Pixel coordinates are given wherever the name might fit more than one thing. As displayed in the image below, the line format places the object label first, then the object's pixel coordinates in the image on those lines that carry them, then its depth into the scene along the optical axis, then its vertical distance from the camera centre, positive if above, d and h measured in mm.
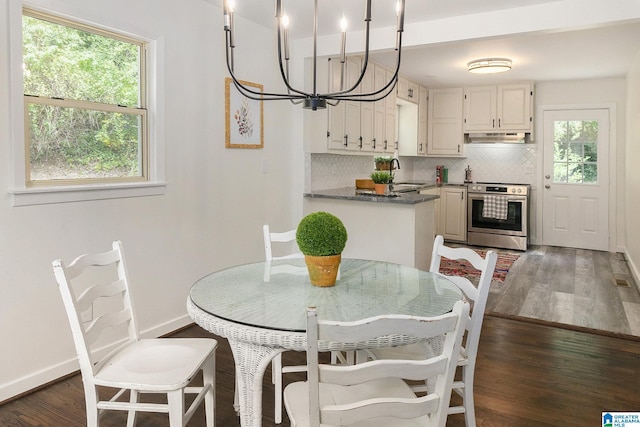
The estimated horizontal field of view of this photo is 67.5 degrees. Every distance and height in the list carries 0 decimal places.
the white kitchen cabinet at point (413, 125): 7031 +939
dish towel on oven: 6730 -271
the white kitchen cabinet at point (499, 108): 6715 +1144
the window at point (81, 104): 2521 +492
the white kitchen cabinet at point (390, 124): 5695 +783
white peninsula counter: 4098 -305
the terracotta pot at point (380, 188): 4625 +3
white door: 6570 +120
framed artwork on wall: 3695 +559
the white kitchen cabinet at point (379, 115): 5363 +847
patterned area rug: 5199 -926
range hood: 6809 +729
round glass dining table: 1539 -421
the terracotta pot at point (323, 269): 1922 -324
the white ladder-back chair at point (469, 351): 1914 -674
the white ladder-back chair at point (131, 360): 1652 -656
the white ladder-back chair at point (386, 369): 1175 -456
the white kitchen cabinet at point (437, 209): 7088 -316
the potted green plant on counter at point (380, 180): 4609 +80
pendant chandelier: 1852 +646
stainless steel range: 6660 -383
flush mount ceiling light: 5211 +1346
